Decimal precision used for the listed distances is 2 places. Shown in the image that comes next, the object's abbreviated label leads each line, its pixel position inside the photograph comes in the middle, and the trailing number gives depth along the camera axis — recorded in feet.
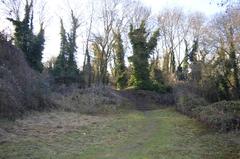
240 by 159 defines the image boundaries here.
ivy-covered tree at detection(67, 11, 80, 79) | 70.60
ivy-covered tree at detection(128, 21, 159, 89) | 72.74
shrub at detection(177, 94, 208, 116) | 42.43
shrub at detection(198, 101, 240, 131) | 28.70
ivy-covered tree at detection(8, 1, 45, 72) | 56.26
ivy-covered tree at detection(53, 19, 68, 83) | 68.57
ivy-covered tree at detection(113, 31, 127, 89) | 82.02
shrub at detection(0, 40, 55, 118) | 29.83
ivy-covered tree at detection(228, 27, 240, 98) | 58.64
